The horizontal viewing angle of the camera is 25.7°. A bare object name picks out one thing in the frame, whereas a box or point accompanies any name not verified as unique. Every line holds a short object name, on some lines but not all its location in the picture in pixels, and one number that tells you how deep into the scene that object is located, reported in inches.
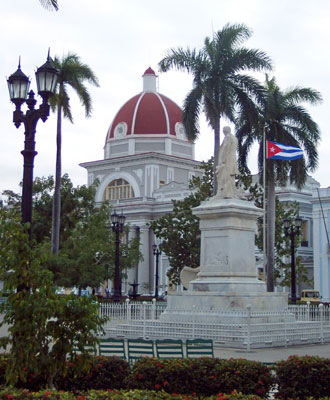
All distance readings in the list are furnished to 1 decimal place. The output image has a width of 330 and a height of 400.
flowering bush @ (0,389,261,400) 281.0
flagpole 1214.9
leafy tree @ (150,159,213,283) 1470.2
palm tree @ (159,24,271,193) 1214.3
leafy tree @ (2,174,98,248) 1697.8
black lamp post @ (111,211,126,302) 1154.2
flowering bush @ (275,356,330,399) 342.0
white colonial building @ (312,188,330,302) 2064.5
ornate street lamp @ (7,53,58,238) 450.9
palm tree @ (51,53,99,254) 1302.9
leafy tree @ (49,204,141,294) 1419.8
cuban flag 1192.2
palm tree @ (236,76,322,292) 1291.8
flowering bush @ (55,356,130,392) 345.7
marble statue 828.6
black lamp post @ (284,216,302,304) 1178.0
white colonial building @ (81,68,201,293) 2640.3
